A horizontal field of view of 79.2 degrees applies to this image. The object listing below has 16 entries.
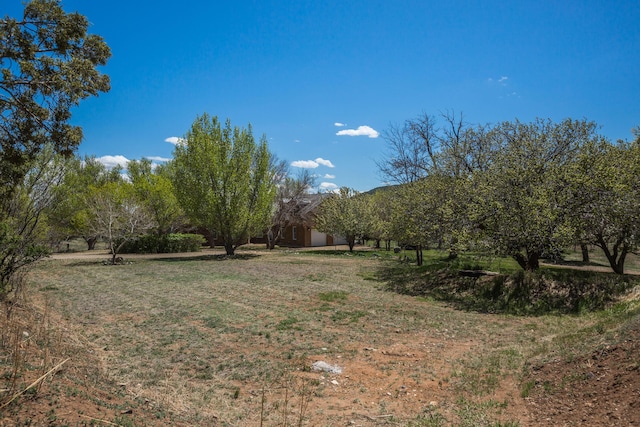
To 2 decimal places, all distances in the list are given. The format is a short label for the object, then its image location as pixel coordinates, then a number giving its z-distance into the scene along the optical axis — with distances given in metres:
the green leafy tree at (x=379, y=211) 31.73
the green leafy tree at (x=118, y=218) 20.78
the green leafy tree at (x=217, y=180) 24.88
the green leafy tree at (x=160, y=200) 30.89
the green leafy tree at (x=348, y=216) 31.43
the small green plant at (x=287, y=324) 8.41
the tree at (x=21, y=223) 8.02
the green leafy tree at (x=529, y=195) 10.90
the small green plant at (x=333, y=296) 11.70
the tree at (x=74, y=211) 29.44
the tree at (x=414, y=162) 24.75
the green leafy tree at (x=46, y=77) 7.33
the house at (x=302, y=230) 40.34
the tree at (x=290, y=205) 38.28
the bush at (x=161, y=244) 28.11
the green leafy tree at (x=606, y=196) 10.76
